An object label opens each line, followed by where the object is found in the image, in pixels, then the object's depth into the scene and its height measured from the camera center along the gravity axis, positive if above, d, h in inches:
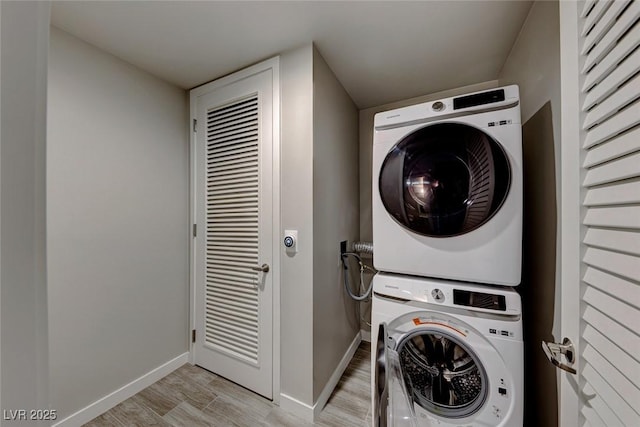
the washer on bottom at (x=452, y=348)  38.9 -23.9
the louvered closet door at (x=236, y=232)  64.5 -6.0
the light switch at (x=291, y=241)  59.4 -7.2
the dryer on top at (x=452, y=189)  41.4 +4.7
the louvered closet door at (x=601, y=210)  19.4 +0.4
